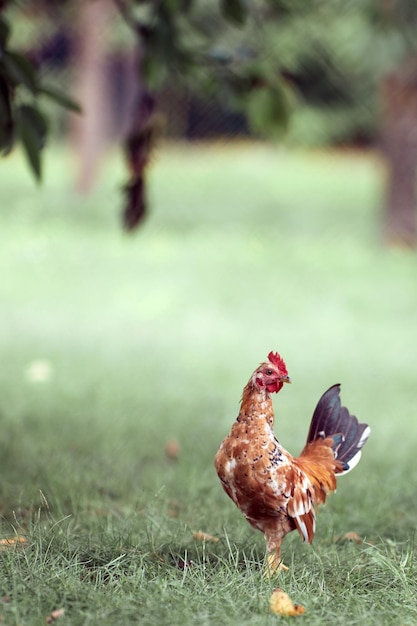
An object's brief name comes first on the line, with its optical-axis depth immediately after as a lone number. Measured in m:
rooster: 6.66
